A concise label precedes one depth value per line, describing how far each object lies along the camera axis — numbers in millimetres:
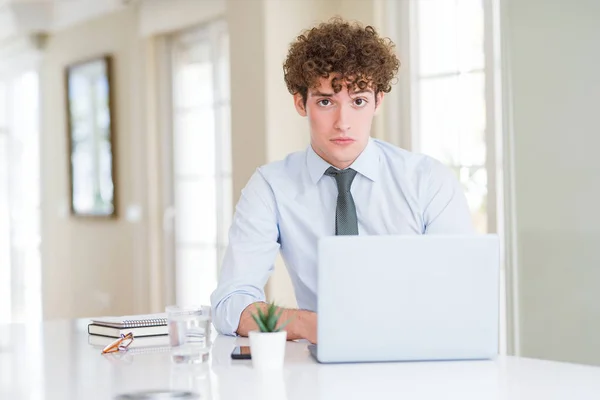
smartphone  1854
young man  2400
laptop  1727
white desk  1528
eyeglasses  2010
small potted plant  1738
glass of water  1801
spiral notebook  2139
